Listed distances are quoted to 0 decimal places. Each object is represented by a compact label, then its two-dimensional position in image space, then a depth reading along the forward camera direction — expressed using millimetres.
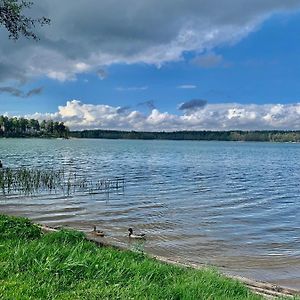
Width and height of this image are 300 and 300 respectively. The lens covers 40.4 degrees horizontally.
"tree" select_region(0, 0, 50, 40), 13984
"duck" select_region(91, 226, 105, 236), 14784
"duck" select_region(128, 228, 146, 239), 14922
